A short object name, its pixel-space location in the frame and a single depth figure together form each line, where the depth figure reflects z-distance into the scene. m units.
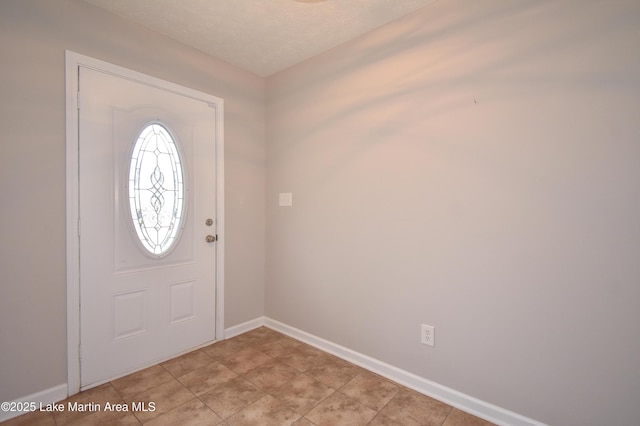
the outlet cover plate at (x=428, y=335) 1.91
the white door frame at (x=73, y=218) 1.84
